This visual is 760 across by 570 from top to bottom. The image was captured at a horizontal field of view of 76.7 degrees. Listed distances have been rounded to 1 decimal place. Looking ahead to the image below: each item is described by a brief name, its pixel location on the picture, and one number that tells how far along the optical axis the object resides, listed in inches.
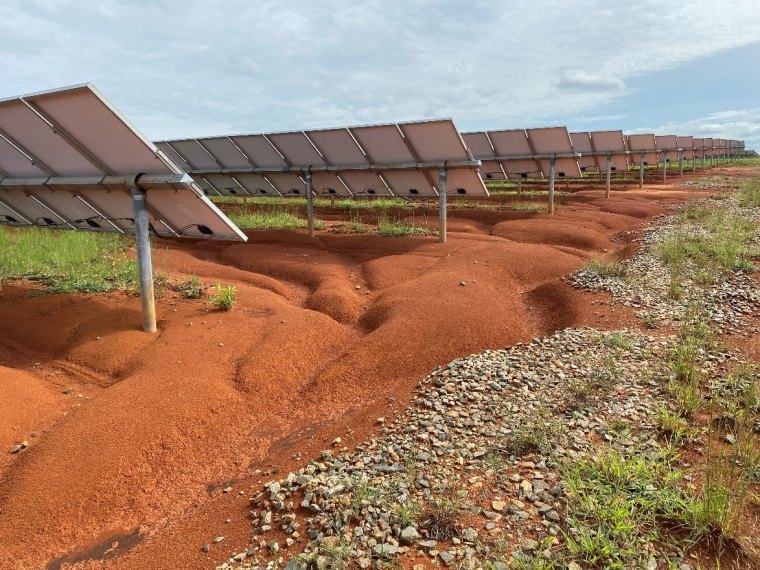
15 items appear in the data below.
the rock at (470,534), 128.5
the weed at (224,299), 314.3
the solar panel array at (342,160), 513.0
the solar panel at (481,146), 862.5
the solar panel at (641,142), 1337.4
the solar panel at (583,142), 1040.8
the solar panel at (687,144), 1749.6
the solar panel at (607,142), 1011.3
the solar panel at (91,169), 254.1
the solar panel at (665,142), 1502.2
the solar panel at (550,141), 774.2
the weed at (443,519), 131.1
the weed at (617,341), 242.5
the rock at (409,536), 130.1
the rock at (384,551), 125.8
